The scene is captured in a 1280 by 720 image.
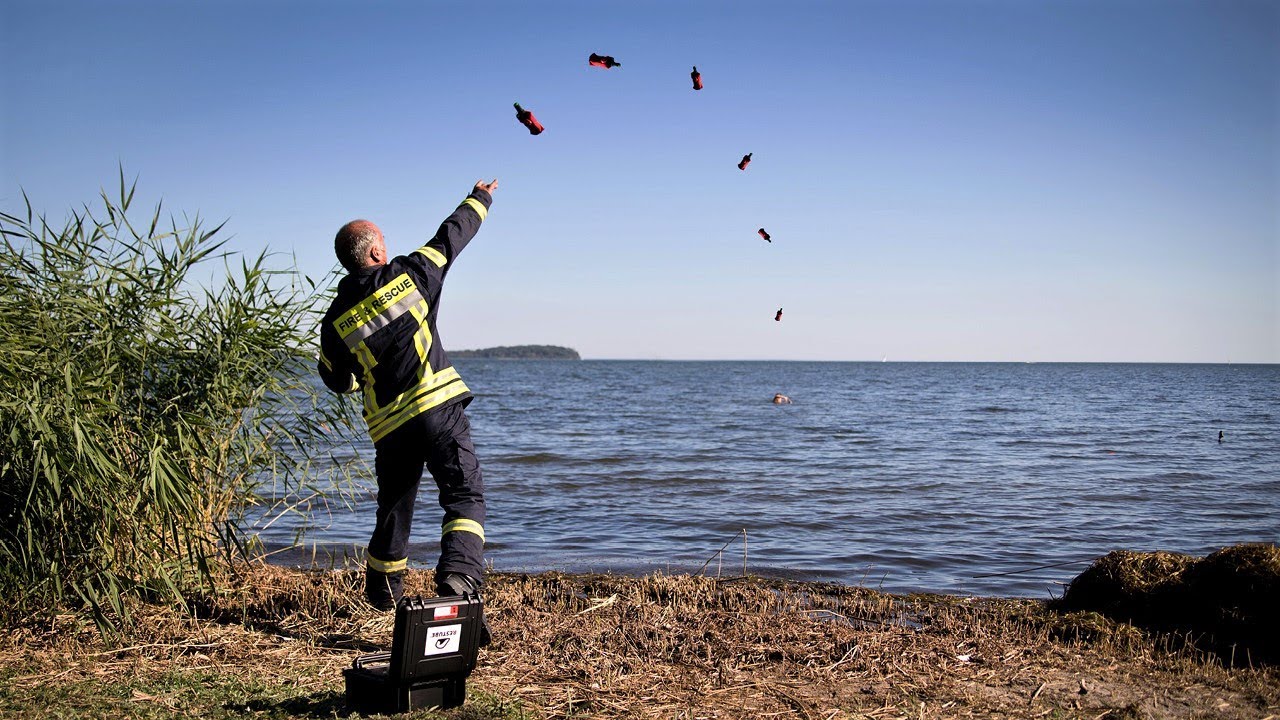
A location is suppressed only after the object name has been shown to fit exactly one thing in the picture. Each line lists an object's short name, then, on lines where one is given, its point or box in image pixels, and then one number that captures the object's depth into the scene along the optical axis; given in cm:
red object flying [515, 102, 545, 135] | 486
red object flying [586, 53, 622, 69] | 487
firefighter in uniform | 411
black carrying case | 336
